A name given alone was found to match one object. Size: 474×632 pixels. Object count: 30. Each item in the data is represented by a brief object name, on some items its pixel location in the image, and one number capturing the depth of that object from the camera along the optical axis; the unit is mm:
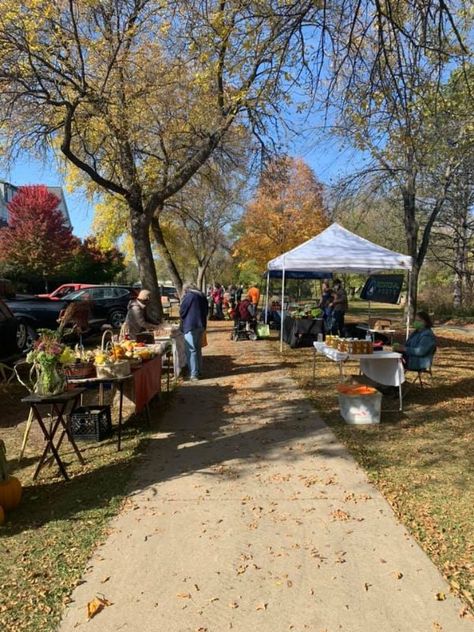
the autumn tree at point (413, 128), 5965
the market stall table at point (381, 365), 7176
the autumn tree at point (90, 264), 36375
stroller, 16016
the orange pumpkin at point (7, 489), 4035
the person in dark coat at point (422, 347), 7832
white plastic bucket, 6555
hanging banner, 15680
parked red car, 20762
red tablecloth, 6161
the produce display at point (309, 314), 14875
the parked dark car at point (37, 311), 14092
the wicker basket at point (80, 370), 5637
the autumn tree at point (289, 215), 31062
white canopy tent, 12125
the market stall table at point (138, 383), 5633
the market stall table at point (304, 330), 14086
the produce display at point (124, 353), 5922
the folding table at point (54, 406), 4637
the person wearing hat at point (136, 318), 8828
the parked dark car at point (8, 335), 9414
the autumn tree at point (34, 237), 33575
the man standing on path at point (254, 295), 18441
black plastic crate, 6027
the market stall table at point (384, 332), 12466
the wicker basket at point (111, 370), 5695
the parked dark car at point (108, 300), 18359
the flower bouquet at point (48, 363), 4707
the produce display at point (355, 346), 7223
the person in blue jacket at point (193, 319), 9391
